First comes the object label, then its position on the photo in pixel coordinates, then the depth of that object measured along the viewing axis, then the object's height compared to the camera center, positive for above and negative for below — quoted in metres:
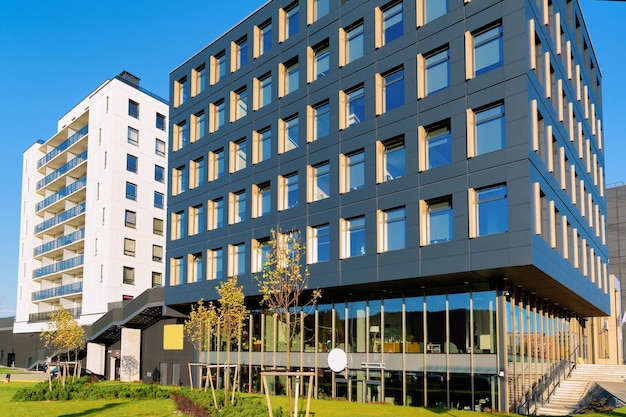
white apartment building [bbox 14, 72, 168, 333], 61.97 +8.89
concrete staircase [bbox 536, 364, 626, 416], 31.50 -5.09
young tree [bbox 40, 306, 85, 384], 44.72 -2.72
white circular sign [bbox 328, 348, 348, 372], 21.70 -2.26
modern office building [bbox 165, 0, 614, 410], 27.53 +5.37
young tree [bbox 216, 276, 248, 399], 28.66 -0.63
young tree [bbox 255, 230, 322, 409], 19.58 +0.53
